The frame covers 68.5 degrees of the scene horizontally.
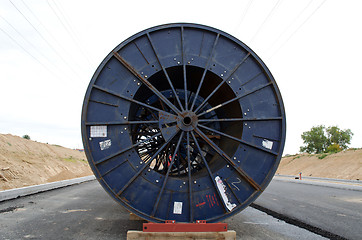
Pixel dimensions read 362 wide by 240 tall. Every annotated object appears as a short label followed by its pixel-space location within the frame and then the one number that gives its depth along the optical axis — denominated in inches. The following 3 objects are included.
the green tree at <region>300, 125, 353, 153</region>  2637.8
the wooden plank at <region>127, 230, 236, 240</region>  153.2
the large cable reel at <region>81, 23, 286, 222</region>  171.8
